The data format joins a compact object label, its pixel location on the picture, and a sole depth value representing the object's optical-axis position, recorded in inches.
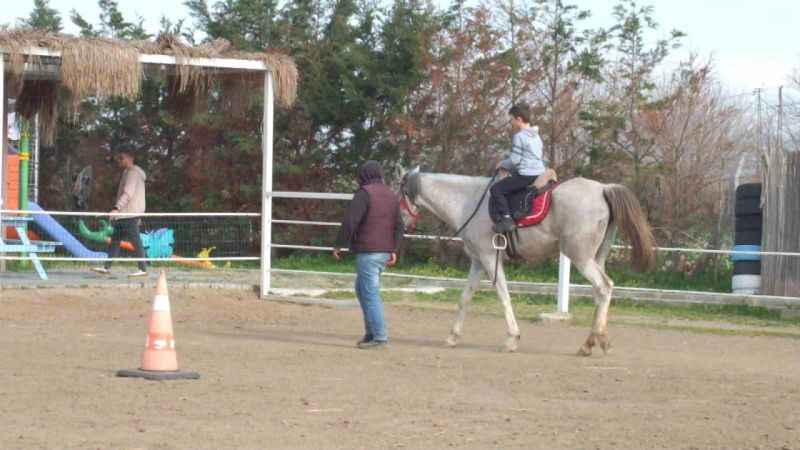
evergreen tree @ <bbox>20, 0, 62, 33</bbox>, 1206.4
